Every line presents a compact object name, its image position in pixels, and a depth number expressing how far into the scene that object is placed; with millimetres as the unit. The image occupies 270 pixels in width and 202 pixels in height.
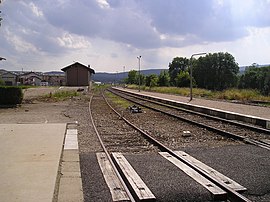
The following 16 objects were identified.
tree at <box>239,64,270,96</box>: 107900
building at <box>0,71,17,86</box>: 118681
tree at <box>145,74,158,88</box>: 95631
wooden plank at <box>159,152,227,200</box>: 4977
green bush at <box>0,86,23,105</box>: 23853
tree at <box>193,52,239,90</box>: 125250
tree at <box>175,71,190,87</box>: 86125
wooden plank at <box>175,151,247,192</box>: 5398
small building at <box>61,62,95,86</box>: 101938
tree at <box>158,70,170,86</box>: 106500
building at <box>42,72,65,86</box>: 159325
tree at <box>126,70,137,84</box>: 152700
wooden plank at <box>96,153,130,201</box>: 5070
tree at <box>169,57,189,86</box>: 160375
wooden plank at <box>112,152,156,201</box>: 4887
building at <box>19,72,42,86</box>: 136250
